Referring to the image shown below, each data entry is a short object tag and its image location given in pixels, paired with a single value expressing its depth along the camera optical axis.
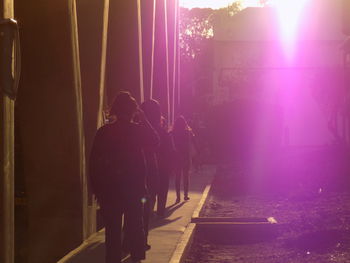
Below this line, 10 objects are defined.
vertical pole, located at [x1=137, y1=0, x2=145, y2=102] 17.08
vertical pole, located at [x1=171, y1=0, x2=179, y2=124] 32.91
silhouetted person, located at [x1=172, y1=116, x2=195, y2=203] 18.22
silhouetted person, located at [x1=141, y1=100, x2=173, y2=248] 10.30
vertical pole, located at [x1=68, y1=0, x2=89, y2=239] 10.72
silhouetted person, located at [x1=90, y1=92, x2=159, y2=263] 8.25
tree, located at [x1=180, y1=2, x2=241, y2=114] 60.47
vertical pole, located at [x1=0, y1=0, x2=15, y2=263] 6.73
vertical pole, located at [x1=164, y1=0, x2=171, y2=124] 26.14
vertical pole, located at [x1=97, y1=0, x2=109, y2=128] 12.65
